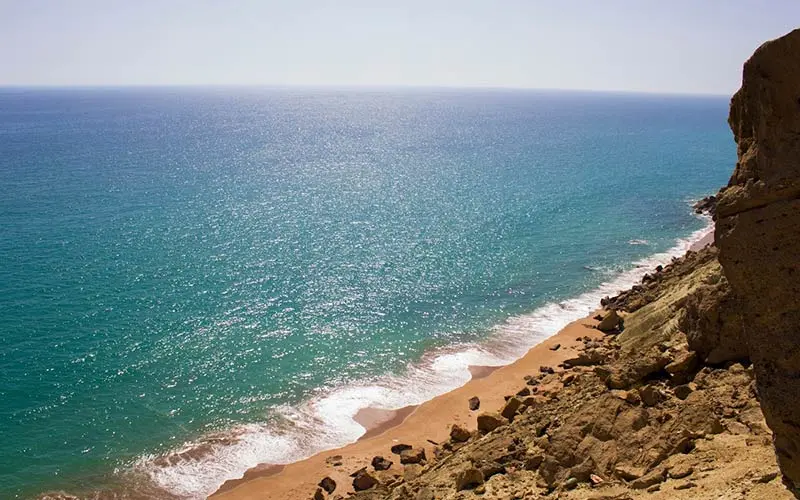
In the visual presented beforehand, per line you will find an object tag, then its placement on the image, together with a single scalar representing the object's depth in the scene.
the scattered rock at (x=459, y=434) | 32.00
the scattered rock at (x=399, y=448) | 34.22
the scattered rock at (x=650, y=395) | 24.05
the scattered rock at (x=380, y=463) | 32.12
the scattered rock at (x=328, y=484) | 31.12
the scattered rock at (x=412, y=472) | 29.17
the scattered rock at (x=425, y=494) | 25.33
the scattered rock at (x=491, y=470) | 24.78
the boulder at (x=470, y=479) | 24.48
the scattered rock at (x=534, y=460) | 24.08
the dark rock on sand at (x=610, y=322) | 46.31
